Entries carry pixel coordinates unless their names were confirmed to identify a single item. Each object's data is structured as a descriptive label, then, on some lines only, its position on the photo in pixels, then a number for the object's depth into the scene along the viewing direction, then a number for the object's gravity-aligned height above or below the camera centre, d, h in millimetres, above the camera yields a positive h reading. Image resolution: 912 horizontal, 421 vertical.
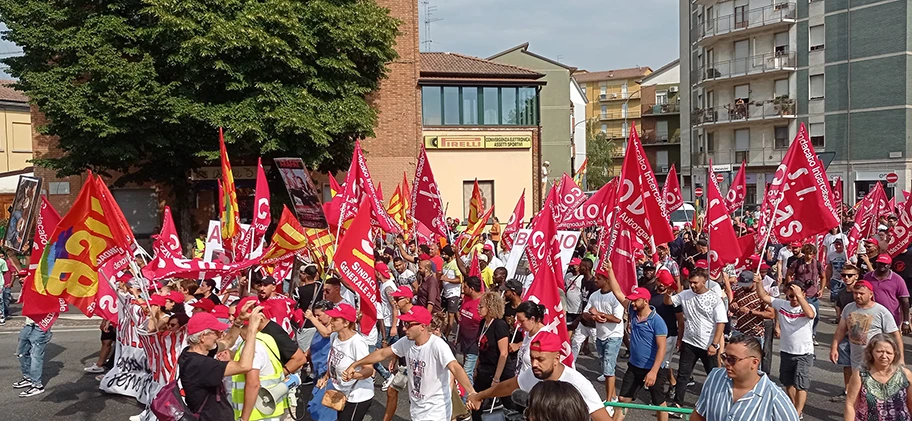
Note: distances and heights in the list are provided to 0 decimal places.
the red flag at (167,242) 10661 -856
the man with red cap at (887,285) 9125 -1349
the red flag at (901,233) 12896 -1011
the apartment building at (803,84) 40344 +5446
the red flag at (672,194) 15392 -327
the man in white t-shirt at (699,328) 8023 -1625
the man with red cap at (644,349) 7340 -1695
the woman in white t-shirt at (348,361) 6332 -1521
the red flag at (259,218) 11126 -516
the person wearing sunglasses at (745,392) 3980 -1173
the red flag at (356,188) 10688 -86
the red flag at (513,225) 14805 -903
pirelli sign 32009 +1785
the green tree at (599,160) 67750 +1809
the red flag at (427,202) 13008 -355
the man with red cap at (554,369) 4453 -1175
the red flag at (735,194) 16297 -379
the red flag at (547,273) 6555 -930
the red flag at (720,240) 9492 -802
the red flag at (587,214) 15109 -706
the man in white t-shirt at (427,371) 5949 -1514
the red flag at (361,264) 7465 -825
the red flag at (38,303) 8141 -1274
